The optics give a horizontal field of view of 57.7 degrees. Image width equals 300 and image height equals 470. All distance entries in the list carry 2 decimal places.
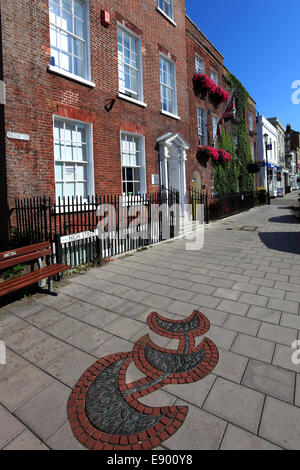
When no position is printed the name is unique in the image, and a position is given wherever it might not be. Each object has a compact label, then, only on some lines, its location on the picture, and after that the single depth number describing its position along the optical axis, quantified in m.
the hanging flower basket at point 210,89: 15.13
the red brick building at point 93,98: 6.51
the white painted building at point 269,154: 32.25
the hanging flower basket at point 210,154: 15.44
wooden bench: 4.24
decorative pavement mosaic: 2.12
